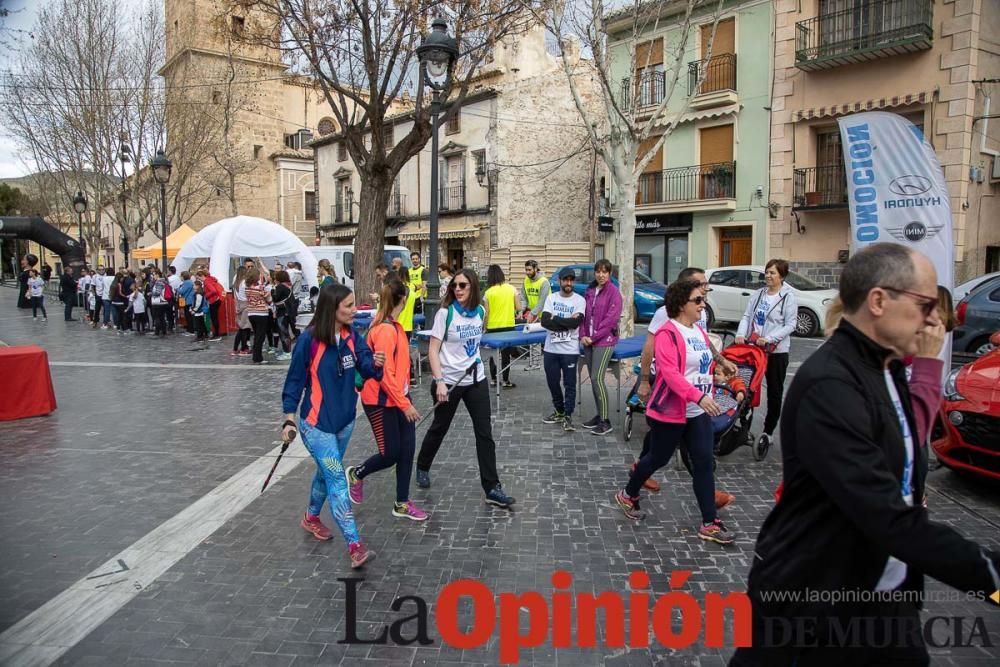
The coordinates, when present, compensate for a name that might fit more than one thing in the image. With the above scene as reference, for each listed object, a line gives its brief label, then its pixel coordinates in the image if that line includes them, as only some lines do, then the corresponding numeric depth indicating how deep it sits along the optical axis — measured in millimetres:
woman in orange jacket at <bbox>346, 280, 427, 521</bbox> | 4852
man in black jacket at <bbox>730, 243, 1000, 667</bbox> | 1839
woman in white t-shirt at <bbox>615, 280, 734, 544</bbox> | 4570
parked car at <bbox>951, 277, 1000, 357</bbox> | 11258
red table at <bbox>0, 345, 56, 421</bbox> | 8430
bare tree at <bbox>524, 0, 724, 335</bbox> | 10453
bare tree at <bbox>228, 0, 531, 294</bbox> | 13312
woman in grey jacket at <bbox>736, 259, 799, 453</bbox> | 6555
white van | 23016
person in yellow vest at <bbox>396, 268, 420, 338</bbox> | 9509
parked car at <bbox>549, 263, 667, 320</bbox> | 18750
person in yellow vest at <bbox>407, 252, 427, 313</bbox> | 13757
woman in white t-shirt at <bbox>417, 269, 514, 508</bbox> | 5301
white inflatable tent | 18203
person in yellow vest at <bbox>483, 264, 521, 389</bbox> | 9328
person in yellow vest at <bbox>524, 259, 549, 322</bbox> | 11491
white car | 15914
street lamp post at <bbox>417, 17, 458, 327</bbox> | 9578
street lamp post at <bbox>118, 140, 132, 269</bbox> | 27002
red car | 5164
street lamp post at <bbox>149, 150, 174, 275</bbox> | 20078
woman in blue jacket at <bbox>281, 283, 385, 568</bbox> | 4242
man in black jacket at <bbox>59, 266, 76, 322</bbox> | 23312
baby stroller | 6051
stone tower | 29719
